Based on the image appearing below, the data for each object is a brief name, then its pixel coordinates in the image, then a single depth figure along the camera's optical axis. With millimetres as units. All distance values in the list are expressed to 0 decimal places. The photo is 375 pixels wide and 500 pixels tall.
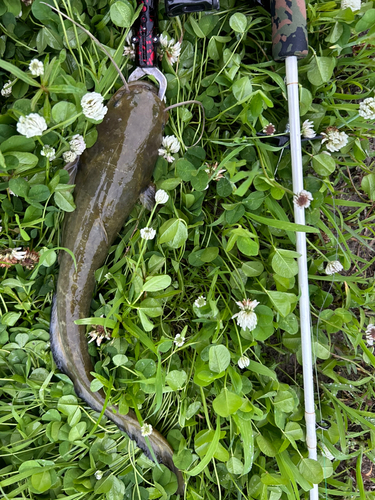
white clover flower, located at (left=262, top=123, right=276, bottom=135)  351
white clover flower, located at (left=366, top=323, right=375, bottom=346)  386
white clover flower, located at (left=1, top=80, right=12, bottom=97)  338
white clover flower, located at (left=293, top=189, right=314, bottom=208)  343
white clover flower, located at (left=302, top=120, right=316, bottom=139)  356
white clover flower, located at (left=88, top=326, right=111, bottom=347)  370
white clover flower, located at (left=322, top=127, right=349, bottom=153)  363
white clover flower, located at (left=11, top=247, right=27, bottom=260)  358
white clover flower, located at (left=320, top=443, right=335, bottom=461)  380
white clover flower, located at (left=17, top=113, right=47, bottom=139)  294
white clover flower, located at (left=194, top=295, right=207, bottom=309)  357
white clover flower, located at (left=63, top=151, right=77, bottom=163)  342
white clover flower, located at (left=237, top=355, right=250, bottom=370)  352
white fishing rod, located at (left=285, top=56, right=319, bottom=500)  339
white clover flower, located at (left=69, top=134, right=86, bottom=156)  339
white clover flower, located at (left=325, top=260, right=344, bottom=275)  373
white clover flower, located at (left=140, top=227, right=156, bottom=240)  345
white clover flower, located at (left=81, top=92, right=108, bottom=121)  312
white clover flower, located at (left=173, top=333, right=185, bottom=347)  366
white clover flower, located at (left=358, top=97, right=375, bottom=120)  360
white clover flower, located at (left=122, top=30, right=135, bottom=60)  354
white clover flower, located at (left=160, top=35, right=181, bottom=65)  351
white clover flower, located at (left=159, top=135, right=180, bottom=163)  362
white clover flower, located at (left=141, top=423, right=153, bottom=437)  368
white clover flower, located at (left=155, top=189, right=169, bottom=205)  340
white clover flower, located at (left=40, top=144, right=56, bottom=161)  324
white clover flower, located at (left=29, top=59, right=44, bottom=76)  302
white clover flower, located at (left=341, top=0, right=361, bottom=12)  342
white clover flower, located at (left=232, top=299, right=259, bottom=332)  341
